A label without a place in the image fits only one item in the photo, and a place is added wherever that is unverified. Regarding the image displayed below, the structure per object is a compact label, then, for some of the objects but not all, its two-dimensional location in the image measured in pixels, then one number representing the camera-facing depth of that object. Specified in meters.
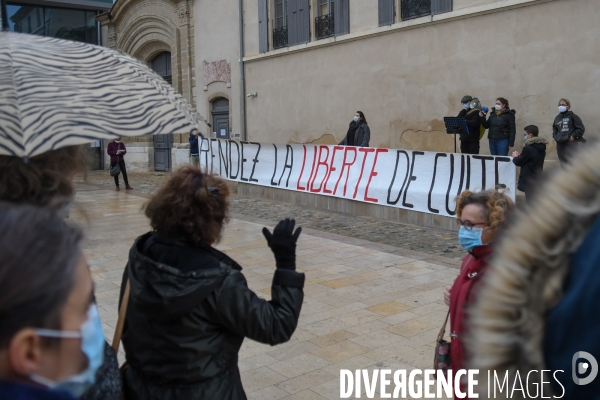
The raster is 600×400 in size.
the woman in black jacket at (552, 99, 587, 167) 11.04
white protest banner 9.45
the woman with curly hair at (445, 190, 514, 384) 2.71
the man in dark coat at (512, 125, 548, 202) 9.52
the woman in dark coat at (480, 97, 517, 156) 12.15
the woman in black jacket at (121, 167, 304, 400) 2.17
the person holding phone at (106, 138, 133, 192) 17.34
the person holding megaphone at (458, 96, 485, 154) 12.49
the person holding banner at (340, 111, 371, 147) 14.64
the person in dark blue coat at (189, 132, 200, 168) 20.48
